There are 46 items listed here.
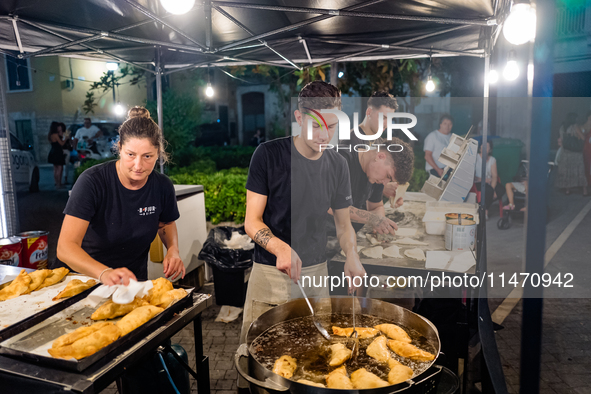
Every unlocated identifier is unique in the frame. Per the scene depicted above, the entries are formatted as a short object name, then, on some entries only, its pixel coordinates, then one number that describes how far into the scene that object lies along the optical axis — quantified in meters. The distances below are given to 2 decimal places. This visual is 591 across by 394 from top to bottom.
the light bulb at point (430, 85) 5.75
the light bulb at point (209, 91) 8.05
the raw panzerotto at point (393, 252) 2.61
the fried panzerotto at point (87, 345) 1.50
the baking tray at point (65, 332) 1.48
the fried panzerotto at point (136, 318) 1.72
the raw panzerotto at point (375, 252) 2.62
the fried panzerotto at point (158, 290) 2.03
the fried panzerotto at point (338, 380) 1.48
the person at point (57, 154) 12.49
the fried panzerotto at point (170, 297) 1.97
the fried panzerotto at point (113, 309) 1.87
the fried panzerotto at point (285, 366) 1.56
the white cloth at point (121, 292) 1.89
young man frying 2.38
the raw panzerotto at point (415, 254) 2.60
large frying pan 1.44
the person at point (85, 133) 13.73
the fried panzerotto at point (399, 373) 1.52
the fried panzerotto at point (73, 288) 2.07
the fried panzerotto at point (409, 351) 1.70
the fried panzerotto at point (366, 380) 1.49
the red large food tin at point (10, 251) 3.33
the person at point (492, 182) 6.75
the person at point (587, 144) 7.49
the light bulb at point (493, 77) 5.07
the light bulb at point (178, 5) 2.86
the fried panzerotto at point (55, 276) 2.26
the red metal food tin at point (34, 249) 3.55
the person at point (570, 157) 7.93
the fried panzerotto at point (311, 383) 1.43
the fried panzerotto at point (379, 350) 1.73
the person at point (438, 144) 2.54
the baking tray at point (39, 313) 1.68
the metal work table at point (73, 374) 1.41
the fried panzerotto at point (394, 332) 1.86
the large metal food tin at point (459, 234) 2.61
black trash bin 4.59
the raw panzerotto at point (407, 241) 2.60
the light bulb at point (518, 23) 2.42
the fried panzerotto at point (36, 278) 2.19
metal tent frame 3.39
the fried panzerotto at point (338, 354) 1.67
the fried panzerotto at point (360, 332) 1.93
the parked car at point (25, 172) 13.29
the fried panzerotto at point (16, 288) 2.09
